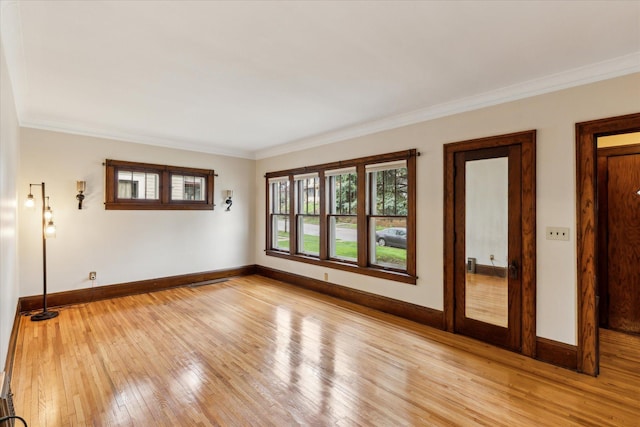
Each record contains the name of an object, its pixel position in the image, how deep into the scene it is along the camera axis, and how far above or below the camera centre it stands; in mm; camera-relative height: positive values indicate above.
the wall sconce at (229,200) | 6562 +305
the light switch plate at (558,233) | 2967 -181
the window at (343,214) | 5121 +7
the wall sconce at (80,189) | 4742 +390
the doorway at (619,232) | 3699 -220
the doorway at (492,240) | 3186 -284
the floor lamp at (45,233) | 4223 -260
